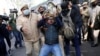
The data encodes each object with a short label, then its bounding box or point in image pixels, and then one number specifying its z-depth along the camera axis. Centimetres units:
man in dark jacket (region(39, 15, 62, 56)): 354
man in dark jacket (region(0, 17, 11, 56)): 367
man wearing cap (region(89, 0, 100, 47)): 500
